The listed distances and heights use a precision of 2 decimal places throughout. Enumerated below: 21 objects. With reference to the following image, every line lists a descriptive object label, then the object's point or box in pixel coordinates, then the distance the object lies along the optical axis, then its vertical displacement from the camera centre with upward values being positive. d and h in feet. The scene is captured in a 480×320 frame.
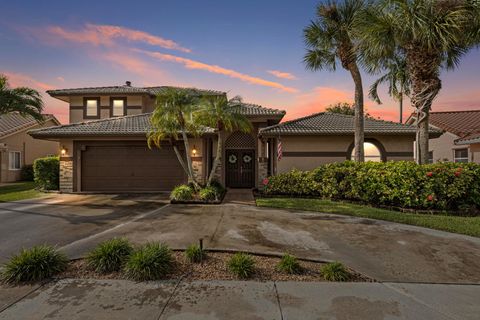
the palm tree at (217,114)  33.60 +6.38
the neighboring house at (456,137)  53.88 +5.66
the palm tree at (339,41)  38.06 +19.29
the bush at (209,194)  33.99 -4.54
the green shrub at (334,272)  12.52 -5.66
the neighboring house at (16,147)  64.03 +4.10
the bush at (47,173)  45.70 -2.19
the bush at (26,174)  68.49 -3.55
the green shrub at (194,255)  14.29 -5.39
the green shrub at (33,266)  12.19 -5.34
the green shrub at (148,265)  12.39 -5.31
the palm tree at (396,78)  39.70 +13.87
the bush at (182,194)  34.04 -4.53
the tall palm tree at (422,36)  28.25 +14.94
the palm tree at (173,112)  33.45 +6.70
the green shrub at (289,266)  13.15 -5.56
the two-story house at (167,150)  43.16 +2.02
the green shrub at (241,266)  12.70 -5.46
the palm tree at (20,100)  38.17 +9.48
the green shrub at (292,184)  39.25 -3.69
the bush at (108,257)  13.23 -5.22
